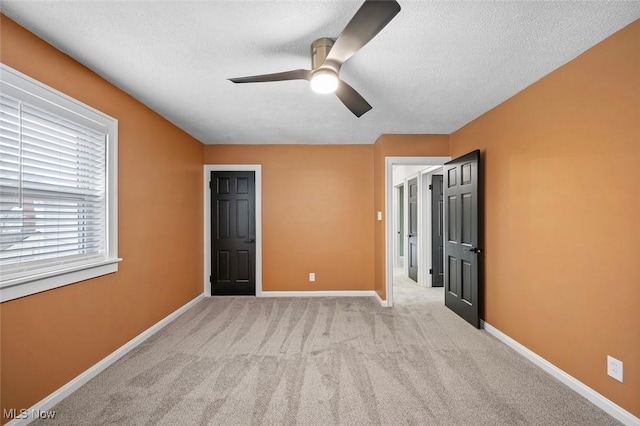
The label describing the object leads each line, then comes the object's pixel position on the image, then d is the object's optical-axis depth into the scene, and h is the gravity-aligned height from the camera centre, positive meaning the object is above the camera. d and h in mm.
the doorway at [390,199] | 3982 +220
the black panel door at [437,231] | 5145 -319
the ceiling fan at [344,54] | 1278 +929
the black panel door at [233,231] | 4543 -264
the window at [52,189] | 1655 +191
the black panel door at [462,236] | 3211 -284
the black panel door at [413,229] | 5613 -305
